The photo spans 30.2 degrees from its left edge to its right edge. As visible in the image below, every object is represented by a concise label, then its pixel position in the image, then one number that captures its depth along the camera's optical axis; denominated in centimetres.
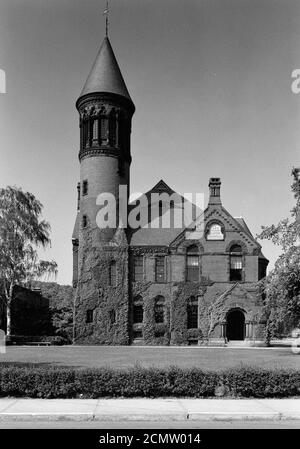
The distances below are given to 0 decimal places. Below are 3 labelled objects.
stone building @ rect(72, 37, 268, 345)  5012
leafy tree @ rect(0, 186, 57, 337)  4972
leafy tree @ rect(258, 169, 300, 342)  3412
